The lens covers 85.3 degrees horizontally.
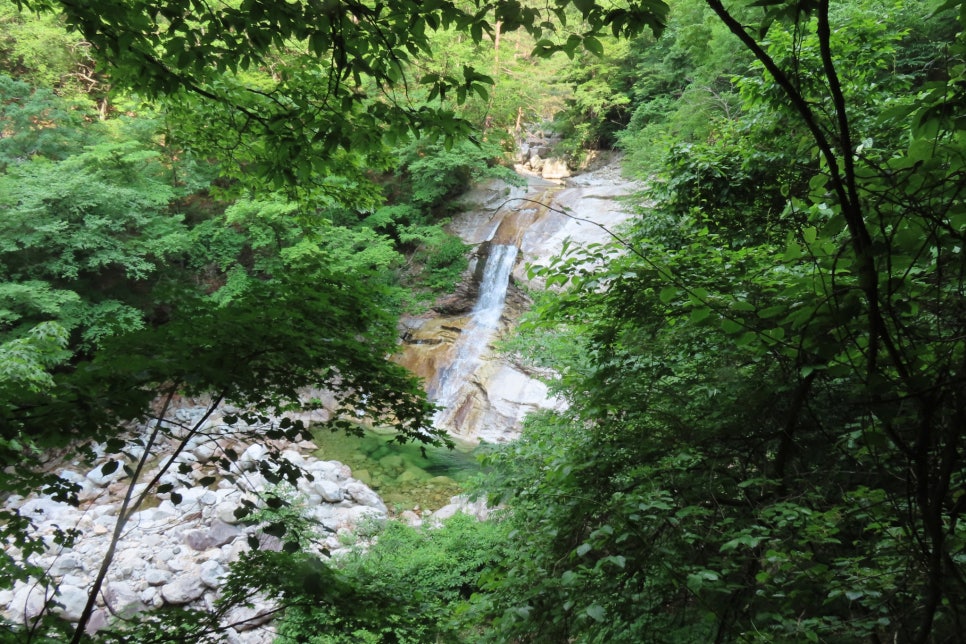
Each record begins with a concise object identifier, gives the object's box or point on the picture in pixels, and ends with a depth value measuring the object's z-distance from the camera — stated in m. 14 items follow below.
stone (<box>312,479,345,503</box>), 8.23
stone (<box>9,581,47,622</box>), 5.66
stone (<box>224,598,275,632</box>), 5.75
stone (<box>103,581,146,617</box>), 5.89
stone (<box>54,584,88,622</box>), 5.64
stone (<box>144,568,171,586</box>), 6.31
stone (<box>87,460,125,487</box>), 8.39
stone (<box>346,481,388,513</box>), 8.38
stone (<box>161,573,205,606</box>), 6.04
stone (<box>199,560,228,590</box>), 6.17
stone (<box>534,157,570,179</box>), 21.41
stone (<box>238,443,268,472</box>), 9.06
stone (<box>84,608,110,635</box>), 5.79
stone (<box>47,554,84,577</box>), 6.45
